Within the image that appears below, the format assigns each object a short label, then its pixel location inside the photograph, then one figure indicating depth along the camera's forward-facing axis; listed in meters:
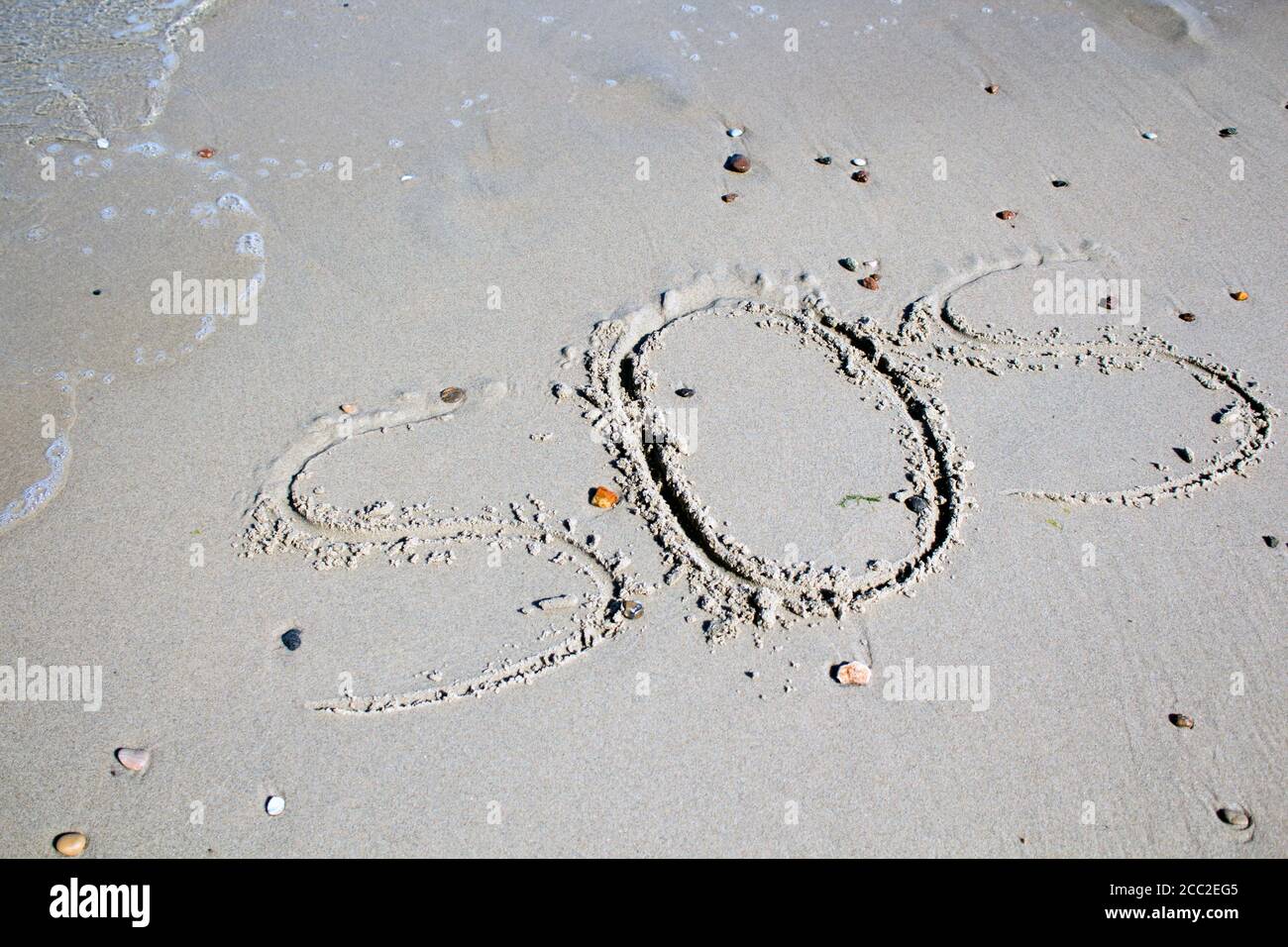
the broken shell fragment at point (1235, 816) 2.42
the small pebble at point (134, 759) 2.39
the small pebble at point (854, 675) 2.63
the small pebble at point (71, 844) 2.24
